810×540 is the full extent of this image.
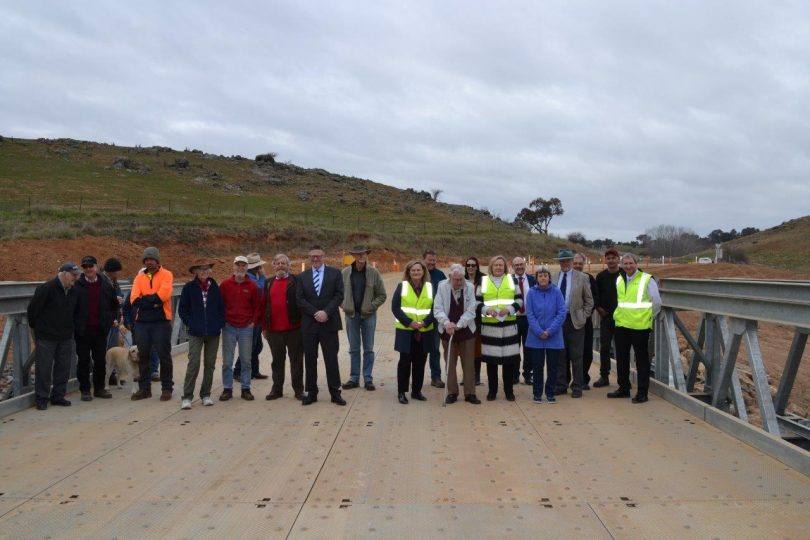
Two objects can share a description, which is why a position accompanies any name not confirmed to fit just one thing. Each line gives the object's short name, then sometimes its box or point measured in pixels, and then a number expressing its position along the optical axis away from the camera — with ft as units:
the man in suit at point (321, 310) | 23.97
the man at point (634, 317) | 23.41
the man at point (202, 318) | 23.70
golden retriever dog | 25.54
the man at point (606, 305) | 26.91
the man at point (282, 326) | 24.67
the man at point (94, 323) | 24.11
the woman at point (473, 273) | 26.71
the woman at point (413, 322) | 24.35
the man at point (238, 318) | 24.80
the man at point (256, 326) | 28.07
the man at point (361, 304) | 26.73
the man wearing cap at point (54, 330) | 22.27
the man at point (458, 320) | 23.80
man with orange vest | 24.48
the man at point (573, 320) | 25.16
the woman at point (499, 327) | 24.12
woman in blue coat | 24.08
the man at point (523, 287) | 26.96
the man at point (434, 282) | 26.91
